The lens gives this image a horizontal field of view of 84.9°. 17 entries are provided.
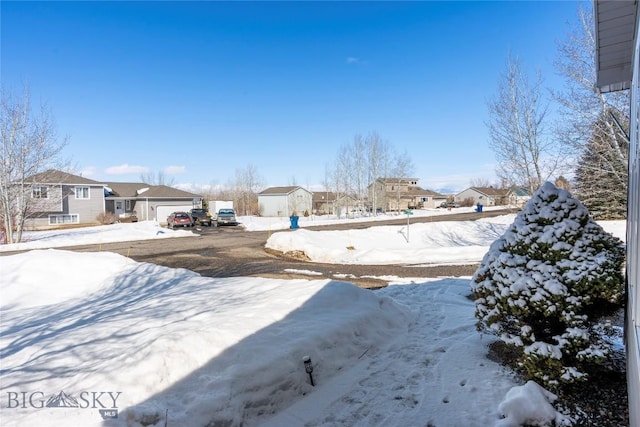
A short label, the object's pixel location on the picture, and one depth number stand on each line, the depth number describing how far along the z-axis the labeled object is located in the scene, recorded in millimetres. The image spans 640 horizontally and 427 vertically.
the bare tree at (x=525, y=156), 15492
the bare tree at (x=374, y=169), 44625
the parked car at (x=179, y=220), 31547
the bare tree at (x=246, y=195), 58344
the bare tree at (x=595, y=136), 11570
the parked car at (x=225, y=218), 32500
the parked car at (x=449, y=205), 67538
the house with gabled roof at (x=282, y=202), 53719
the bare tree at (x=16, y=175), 19766
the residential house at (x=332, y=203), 47988
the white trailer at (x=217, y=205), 46938
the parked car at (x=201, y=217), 33188
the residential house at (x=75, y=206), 32122
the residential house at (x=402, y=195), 48781
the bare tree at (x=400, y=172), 48825
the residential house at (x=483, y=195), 78250
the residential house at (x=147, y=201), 40781
